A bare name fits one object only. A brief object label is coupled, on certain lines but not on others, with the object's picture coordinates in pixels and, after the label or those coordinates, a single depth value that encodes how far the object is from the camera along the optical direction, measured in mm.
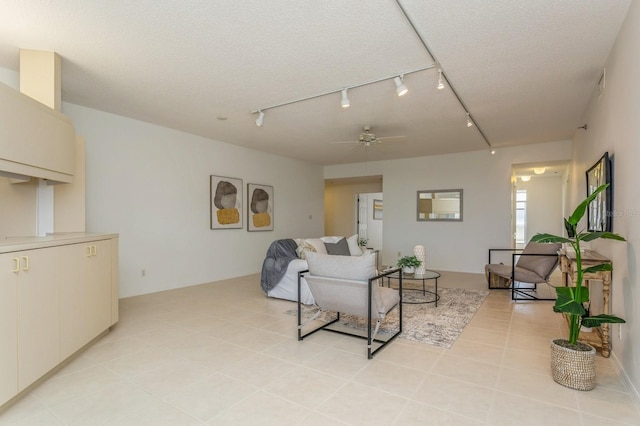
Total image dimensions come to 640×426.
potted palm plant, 2240
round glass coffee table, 4512
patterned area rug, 3295
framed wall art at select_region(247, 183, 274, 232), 6895
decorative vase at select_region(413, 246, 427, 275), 4742
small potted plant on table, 4555
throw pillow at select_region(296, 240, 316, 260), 4992
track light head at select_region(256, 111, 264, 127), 4480
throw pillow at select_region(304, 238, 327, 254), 5198
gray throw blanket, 4816
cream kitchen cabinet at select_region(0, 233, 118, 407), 2047
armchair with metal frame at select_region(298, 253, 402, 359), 2889
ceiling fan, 5074
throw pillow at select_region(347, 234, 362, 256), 5832
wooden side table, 2713
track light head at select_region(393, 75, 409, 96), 3350
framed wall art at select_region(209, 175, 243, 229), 6160
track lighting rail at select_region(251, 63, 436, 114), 3258
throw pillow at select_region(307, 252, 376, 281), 2887
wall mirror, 7344
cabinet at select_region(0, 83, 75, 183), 2398
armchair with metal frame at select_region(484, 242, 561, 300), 4680
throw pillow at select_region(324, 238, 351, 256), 5504
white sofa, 4531
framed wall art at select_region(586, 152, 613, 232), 2848
